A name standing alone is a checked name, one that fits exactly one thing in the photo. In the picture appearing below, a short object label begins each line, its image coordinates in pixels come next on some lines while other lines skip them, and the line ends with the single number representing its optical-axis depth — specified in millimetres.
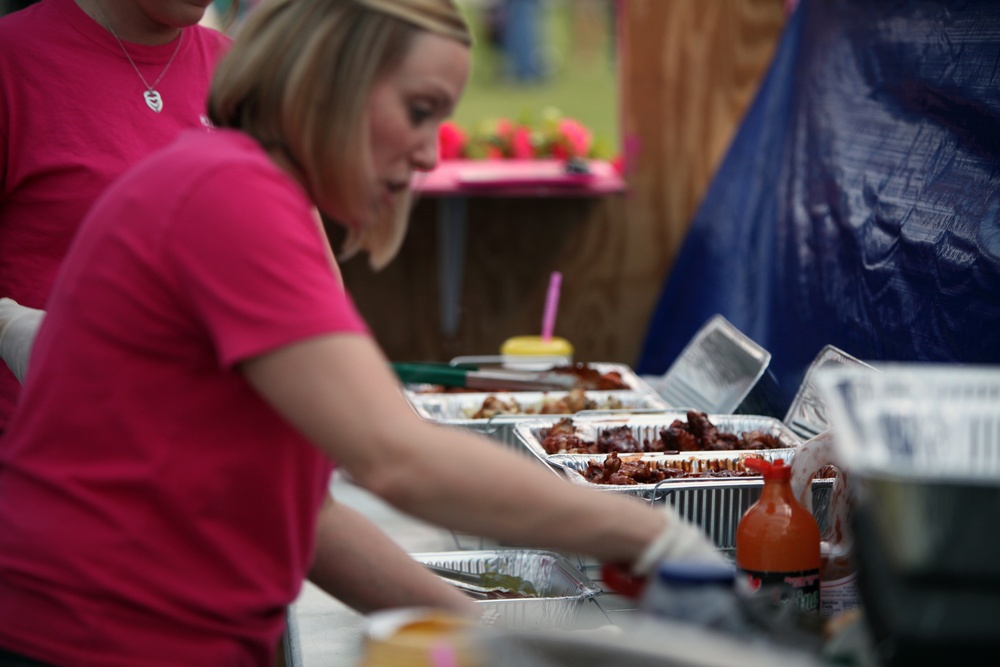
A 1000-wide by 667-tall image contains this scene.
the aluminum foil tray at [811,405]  5230
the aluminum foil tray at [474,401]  6695
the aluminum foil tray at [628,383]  7105
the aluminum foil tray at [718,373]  6117
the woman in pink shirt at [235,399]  2449
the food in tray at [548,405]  6605
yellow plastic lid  8187
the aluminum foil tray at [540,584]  4191
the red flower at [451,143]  10828
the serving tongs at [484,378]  7145
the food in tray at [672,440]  5324
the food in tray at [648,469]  4727
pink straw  7875
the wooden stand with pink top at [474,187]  9625
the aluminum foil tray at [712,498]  4375
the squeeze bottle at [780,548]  3592
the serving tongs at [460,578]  4695
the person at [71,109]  4301
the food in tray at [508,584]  4730
